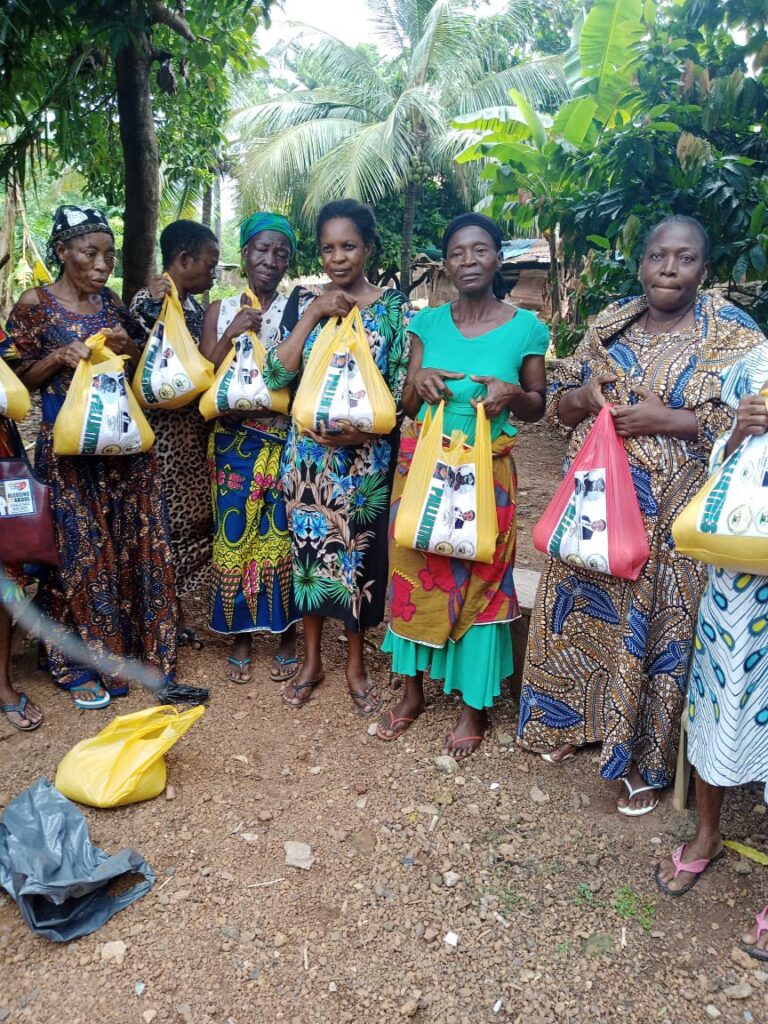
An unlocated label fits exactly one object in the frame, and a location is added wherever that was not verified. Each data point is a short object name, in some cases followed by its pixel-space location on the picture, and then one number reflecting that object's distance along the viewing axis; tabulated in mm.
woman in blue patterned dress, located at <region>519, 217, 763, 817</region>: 2340
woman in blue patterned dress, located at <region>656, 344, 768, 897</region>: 2023
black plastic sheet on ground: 2133
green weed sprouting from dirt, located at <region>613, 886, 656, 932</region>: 2229
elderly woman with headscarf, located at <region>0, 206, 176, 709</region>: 2980
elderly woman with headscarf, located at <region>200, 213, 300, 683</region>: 3207
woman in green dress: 2705
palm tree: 13680
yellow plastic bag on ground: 2617
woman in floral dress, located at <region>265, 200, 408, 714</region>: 2945
